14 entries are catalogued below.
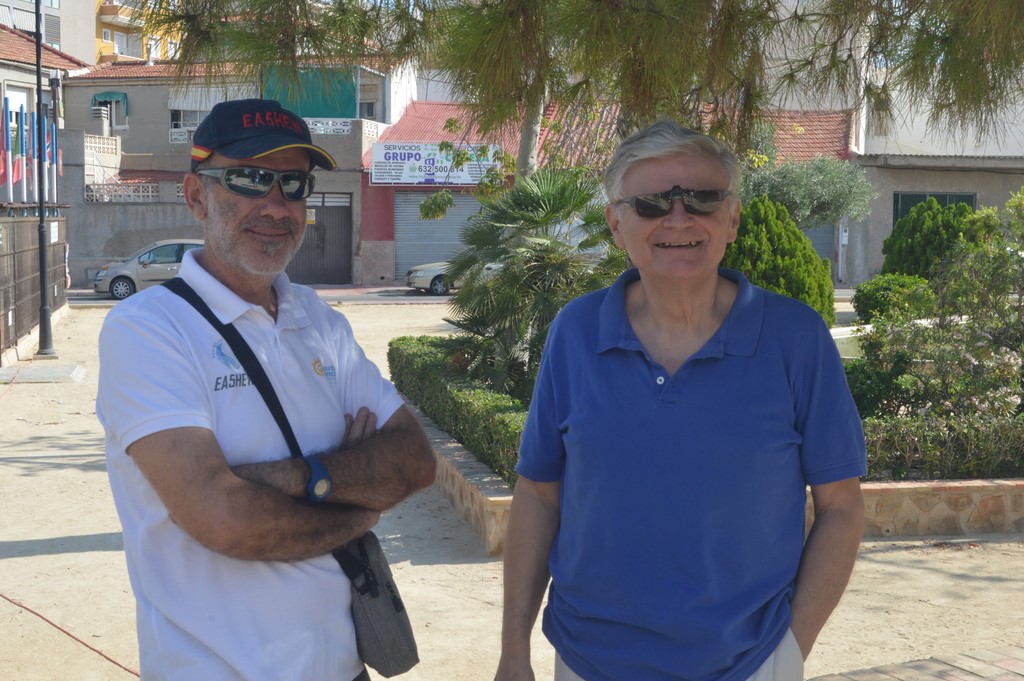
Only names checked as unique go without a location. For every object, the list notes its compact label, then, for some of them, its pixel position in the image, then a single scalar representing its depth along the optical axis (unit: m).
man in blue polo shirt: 2.20
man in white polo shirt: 2.17
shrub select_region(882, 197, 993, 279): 19.14
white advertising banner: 33.22
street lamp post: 15.05
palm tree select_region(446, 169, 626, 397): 8.43
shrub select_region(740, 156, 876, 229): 28.92
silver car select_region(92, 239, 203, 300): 26.95
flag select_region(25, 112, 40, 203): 19.12
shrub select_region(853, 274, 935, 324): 14.92
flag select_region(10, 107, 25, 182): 18.64
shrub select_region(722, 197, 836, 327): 13.30
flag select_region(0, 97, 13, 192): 17.97
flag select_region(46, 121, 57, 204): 20.27
